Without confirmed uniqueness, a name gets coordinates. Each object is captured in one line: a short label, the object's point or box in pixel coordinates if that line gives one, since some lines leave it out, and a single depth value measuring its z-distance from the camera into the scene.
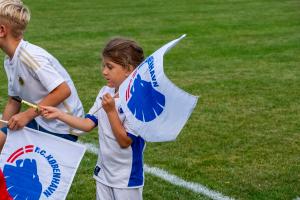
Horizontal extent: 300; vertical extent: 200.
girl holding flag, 6.56
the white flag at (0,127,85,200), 7.22
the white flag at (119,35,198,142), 6.19
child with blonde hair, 7.19
